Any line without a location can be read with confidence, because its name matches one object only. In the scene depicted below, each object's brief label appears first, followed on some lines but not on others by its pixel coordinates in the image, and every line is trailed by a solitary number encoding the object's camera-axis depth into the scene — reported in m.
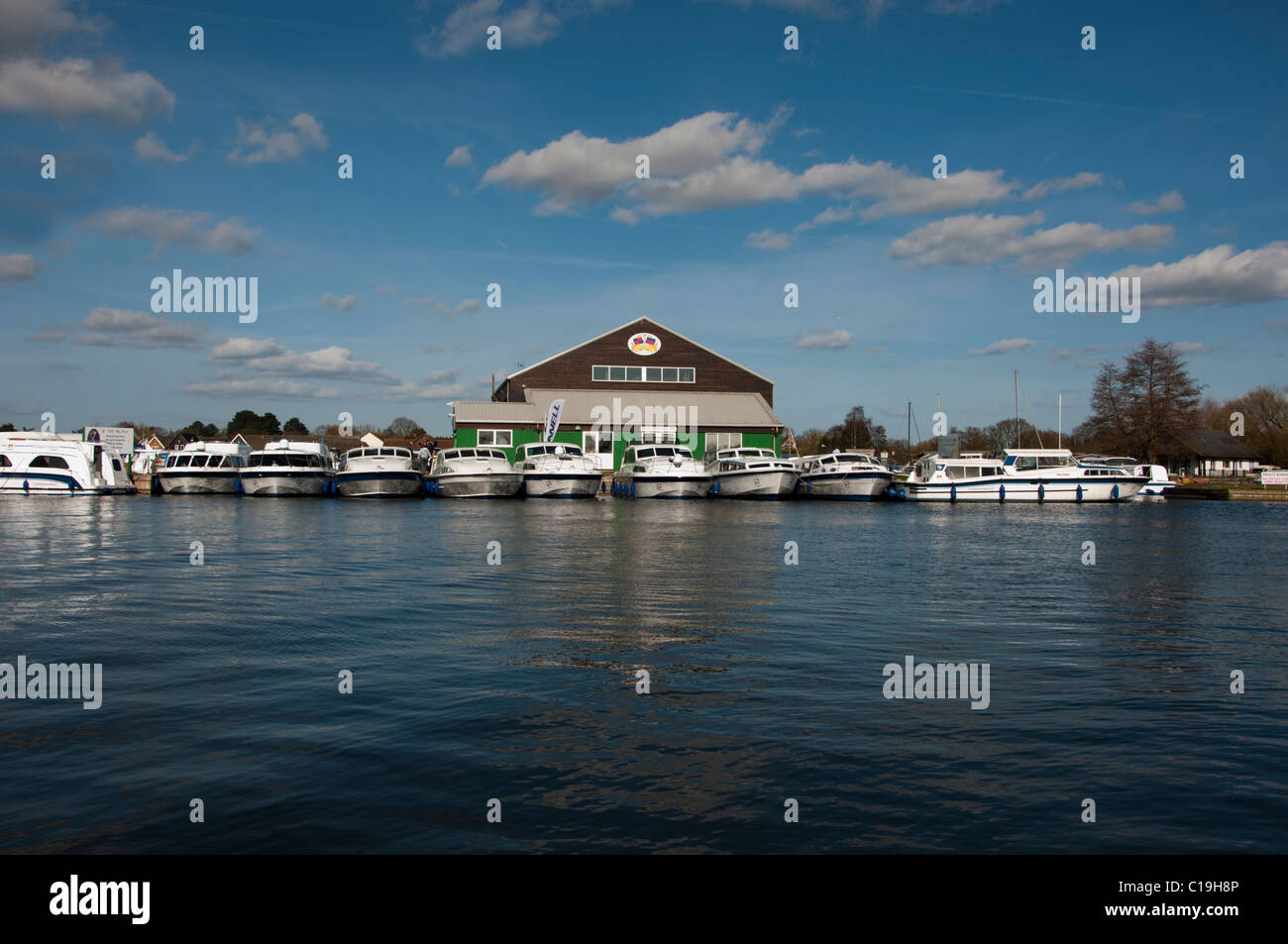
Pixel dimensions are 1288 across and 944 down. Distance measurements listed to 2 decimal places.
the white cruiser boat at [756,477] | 51.75
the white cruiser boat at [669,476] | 51.50
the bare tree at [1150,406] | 78.75
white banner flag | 57.12
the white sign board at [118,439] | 62.75
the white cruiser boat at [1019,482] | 53.72
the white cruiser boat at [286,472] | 50.44
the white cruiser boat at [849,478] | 54.06
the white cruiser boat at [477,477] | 48.53
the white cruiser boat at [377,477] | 48.69
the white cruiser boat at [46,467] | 47.28
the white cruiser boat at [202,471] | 53.62
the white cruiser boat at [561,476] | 49.07
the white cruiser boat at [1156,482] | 61.50
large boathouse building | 64.81
